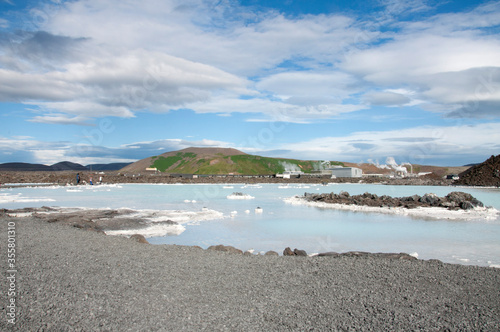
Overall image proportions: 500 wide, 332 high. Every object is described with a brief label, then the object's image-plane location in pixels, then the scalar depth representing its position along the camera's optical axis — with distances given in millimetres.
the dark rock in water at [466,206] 19495
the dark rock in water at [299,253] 8164
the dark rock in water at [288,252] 8205
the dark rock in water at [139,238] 9539
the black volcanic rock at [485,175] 54791
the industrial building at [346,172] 98125
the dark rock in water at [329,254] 7834
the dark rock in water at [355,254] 7840
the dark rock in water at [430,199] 21547
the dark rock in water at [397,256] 7406
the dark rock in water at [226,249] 8320
